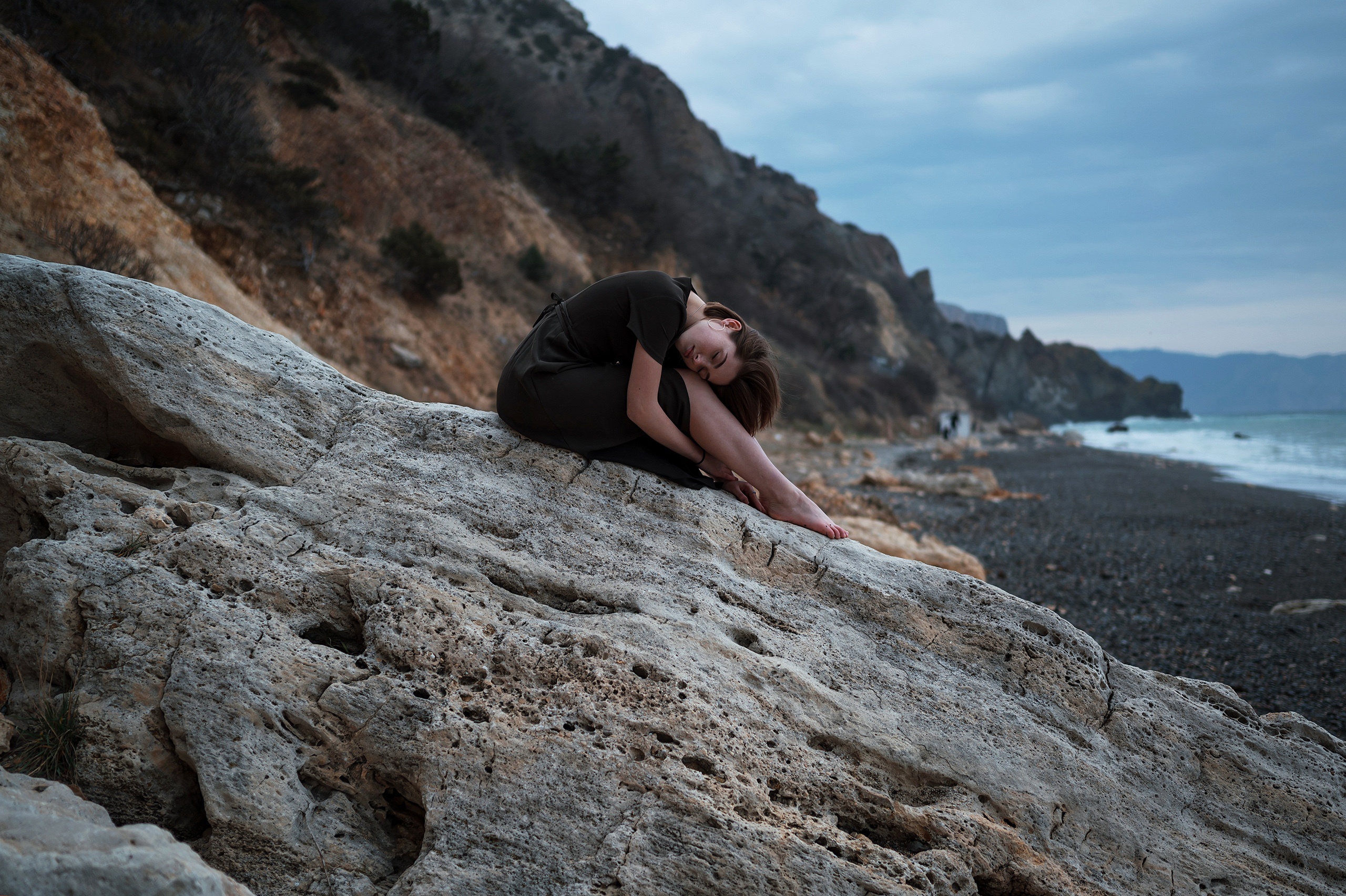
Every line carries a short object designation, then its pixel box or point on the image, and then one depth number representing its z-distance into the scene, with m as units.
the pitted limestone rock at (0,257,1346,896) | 2.78
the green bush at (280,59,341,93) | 19.25
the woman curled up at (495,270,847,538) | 3.76
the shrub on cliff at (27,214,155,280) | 8.88
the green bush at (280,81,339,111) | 18.69
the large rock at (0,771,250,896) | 1.85
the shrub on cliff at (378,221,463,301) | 18.05
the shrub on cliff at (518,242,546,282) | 23.59
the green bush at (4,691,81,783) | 2.76
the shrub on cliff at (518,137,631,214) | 30.88
